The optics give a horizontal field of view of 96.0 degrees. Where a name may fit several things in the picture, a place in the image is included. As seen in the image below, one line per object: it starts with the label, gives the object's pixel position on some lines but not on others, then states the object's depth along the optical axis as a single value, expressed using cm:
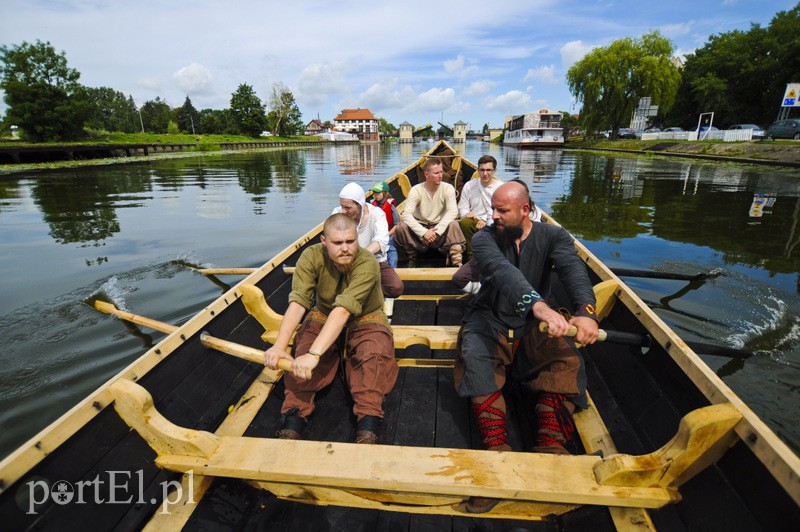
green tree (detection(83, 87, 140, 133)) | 8106
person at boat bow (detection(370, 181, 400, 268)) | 510
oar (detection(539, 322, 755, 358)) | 213
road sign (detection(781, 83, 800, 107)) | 2265
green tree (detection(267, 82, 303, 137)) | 7971
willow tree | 3294
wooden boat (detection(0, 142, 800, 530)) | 150
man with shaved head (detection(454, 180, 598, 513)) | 219
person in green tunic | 229
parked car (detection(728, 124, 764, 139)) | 2606
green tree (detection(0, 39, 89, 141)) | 3534
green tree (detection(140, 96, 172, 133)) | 8130
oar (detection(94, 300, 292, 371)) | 219
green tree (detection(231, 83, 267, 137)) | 7012
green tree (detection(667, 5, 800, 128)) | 3147
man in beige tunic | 508
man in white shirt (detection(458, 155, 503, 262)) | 486
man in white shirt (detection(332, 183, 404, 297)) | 360
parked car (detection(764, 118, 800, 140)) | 2298
